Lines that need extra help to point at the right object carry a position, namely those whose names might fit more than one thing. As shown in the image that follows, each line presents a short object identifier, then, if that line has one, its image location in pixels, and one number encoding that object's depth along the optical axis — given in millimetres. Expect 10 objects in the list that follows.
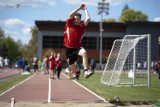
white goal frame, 22703
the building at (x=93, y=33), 73438
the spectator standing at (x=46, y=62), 37141
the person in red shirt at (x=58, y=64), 29312
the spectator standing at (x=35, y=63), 40031
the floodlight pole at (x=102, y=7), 61688
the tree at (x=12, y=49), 108712
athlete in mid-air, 12000
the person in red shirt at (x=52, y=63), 30042
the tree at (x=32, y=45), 120806
